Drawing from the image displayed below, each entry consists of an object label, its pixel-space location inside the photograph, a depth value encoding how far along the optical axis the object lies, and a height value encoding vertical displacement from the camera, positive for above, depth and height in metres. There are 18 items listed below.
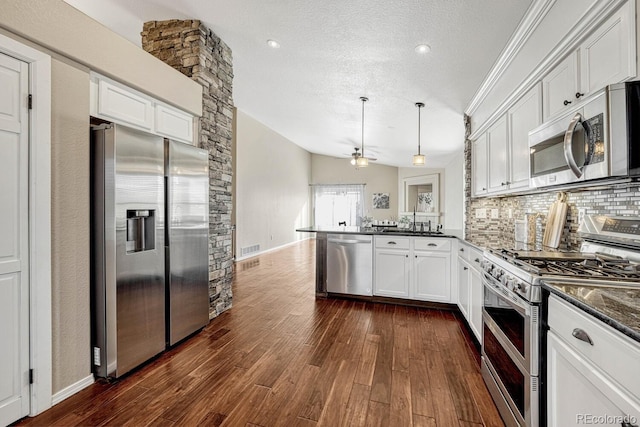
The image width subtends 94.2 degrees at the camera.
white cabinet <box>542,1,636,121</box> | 1.34 +0.79
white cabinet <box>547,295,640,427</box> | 0.83 -0.53
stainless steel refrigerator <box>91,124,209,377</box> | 2.08 -0.26
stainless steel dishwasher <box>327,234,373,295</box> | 3.84 -0.67
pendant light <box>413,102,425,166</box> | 4.47 +0.82
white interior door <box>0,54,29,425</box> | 1.64 -0.16
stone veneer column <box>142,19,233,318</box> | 3.15 +1.25
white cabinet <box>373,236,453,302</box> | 3.50 -0.67
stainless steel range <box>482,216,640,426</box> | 1.36 -0.41
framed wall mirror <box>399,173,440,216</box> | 10.00 +0.65
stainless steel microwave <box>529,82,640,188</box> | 1.30 +0.37
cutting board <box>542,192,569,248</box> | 2.19 -0.06
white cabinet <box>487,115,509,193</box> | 2.81 +0.59
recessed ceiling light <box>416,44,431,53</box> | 2.81 +1.58
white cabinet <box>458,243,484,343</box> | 2.52 -0.70
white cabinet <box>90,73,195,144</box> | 2.21 +0.87
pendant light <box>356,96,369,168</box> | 5.10 +0.89
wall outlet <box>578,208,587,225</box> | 2.02 +0.00
